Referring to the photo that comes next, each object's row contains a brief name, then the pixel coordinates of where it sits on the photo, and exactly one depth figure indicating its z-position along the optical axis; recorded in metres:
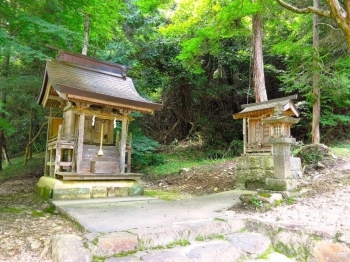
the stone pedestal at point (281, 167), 6.05
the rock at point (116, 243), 3.27
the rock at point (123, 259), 3.12
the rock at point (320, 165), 9.62
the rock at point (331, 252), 3.71
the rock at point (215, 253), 3.40
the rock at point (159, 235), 3.53
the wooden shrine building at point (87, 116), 7.17
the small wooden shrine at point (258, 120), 9.26
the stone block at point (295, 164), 8.80
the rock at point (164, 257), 3.21
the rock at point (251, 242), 3.83
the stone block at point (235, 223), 4.30
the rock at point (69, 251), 2.93
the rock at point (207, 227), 3.94
